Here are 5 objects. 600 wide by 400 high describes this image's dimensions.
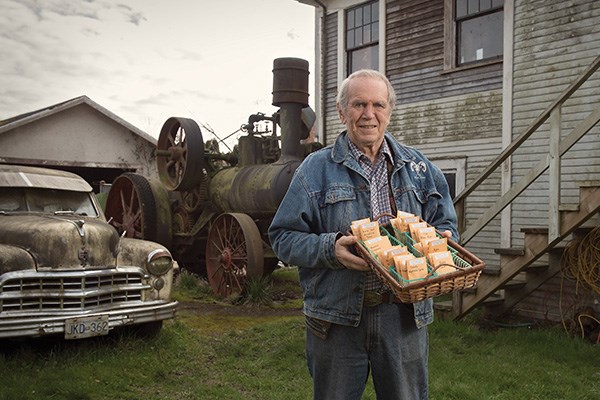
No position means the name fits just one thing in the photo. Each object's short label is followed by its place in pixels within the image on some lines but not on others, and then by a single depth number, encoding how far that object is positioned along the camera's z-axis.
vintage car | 5.12
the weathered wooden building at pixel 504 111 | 6.68
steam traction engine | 9.45
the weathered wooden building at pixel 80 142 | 17.42
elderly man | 2.50
